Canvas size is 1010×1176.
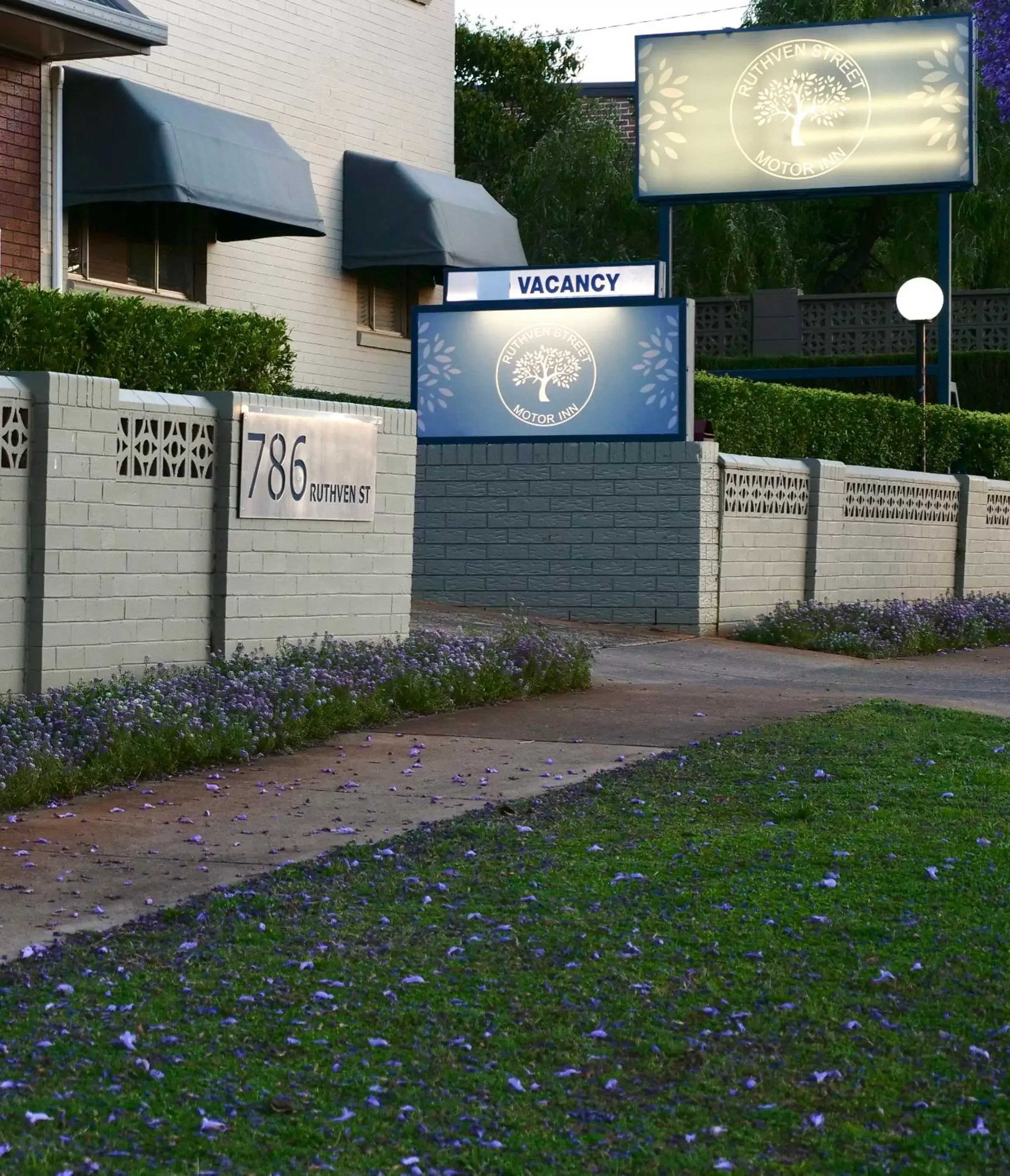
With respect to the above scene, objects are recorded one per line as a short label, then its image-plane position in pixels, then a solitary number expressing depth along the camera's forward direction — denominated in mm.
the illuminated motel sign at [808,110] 21609
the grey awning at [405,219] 19906
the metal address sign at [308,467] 10547
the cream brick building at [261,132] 16078
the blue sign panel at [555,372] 15984
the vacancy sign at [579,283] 16484
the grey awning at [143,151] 16062
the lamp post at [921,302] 20812
